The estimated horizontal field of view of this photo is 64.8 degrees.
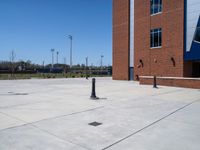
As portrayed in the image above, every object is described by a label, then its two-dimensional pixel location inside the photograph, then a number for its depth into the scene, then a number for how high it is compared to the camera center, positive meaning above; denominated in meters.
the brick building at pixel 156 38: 18.25 +4.41
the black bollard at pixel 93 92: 8.87 -1.18
